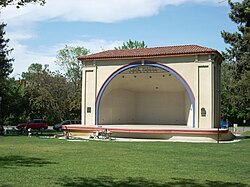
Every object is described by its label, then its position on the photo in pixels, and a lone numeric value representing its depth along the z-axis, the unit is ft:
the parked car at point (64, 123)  126.28
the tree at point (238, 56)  105.19
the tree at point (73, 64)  161.99
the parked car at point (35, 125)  121.11
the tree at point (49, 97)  138.11
